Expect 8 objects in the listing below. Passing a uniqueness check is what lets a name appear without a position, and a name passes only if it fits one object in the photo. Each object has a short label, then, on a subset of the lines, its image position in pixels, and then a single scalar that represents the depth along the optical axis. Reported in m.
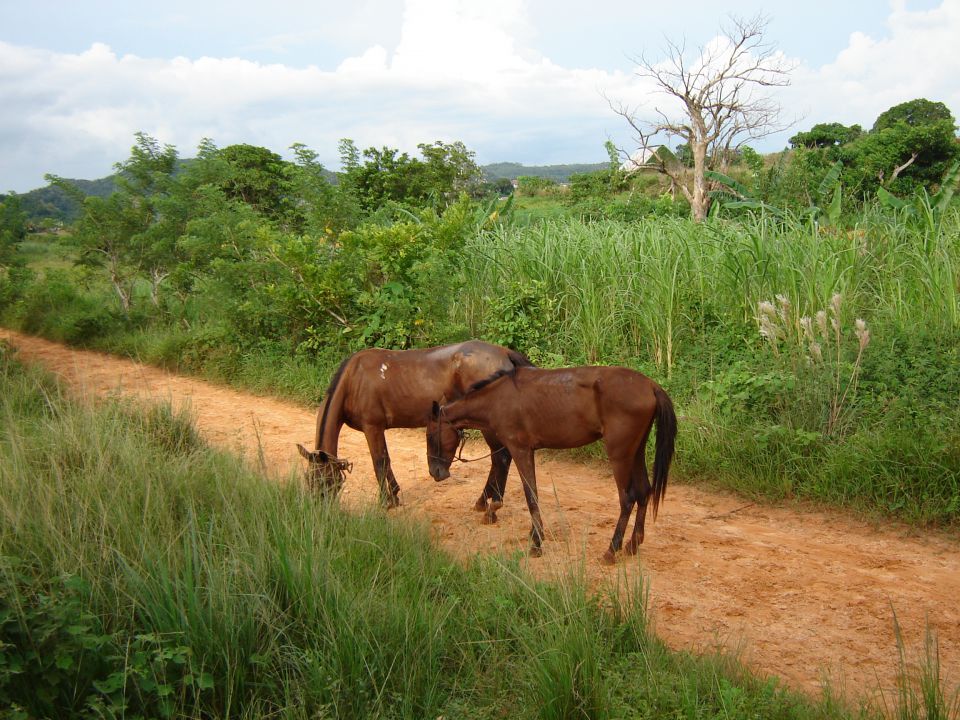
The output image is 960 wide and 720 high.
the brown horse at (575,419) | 4.74
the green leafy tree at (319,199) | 10.36
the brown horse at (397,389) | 5.73
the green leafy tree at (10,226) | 15.24
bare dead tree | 15.70
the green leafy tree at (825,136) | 27.28
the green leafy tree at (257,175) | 21.66
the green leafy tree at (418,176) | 20.98
